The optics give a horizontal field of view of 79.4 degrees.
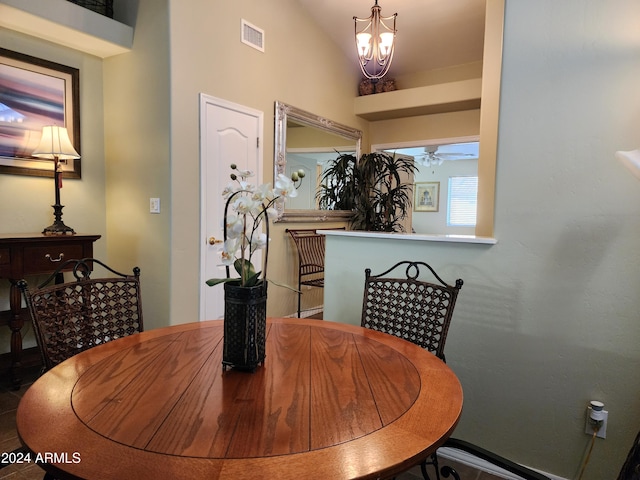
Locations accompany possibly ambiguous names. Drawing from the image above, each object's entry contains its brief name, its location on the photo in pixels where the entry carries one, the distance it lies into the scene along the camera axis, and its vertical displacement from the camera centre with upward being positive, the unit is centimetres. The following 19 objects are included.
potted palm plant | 477 +27
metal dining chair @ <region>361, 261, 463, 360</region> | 155 -41
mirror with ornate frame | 378 +68
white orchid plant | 104 -2
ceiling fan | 699 +107
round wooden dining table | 68 -45
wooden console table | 235 -37
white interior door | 302 +34
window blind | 796 +28
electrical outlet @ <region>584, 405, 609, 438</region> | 159 -86
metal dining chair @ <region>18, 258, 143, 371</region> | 126 -40
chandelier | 299 +134
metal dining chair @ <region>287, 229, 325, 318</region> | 404 -49
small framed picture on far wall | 829 +37
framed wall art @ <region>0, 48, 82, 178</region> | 264 +69
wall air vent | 329 +152
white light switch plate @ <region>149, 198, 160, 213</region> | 286 +1
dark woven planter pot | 105 -32
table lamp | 260 +35
